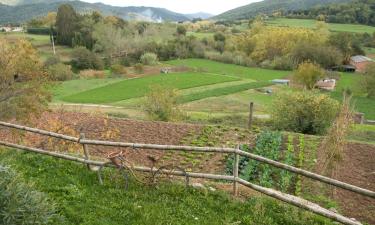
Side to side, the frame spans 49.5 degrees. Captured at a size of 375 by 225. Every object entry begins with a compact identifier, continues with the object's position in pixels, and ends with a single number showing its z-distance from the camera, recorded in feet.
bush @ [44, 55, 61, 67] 222.89
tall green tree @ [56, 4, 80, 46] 305.94
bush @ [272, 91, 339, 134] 81.92
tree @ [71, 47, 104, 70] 252.83
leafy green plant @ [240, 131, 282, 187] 46.99
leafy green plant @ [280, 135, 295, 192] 45.13
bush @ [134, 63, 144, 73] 237.86
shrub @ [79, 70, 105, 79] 219.61
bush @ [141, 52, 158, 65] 266.16
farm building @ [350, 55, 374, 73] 256.52
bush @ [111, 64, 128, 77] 225.76
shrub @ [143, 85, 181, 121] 86.99
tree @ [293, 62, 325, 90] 184.96
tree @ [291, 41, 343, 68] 254.68
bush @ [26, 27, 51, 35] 343.46
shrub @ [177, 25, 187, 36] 351.67
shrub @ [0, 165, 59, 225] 19.22
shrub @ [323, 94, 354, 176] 43.50
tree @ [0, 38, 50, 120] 60.08
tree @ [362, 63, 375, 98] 180.96
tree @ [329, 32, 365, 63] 279.73
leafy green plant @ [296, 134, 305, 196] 44.79
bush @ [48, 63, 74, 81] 203.46
